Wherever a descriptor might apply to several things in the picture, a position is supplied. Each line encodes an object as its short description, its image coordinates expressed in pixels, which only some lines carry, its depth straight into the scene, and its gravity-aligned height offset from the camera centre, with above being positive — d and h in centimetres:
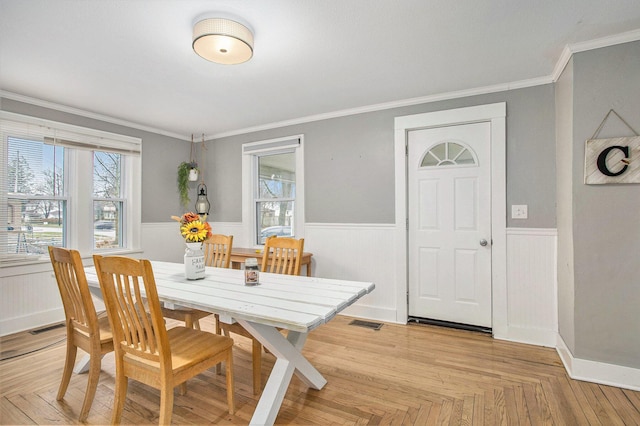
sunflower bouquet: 216 -10
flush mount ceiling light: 189 +107
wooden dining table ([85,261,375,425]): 149 -46
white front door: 306 -9
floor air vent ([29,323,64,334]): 309 -114
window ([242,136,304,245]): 403 +36
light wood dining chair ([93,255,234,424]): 147 -67
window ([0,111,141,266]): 312 +29
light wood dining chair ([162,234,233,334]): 287 -34
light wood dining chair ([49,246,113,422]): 179 -65
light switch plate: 288 +3
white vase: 217 -33
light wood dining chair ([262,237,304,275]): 251 -31
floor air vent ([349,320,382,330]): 327 -116
